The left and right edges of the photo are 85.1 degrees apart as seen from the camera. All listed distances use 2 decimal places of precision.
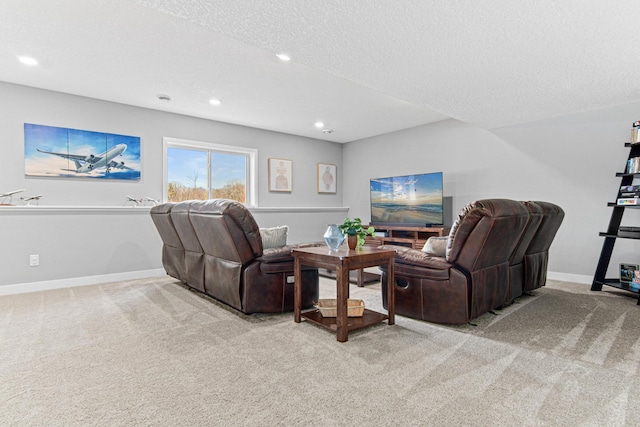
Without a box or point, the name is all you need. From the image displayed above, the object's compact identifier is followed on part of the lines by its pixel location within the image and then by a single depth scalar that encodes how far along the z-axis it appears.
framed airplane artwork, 4.03
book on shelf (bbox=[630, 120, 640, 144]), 3.59
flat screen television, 5.32
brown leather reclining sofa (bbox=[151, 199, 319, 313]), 2.74
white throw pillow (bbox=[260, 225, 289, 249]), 3.18
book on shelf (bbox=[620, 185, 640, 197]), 3.54
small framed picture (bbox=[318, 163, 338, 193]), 6.93
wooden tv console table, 5.21
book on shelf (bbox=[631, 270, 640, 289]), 3.40
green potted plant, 2.78
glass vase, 2.74
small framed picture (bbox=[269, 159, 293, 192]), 6.20
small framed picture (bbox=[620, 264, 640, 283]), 3.60
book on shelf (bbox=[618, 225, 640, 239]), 3.48
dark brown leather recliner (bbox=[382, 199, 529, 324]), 2.46
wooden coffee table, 2.30
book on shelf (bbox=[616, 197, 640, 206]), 3.49
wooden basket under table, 2.61
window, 5.19
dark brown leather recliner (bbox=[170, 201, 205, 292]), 3.33
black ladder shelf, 3.69
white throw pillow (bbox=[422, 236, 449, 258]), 2.74
